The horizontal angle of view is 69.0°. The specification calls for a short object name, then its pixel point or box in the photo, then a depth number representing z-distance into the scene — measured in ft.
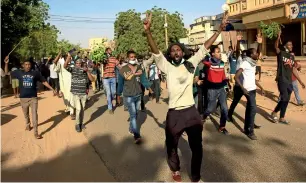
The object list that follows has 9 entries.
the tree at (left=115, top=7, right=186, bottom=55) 93.46
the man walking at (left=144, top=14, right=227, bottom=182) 8.80
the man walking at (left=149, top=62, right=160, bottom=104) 24.93
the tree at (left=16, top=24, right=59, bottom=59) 86.46
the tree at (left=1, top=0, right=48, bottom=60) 34.80
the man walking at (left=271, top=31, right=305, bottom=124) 15.52
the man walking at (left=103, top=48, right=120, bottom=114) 21.85
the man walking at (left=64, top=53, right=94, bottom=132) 16.38
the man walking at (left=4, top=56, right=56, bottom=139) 15.45
